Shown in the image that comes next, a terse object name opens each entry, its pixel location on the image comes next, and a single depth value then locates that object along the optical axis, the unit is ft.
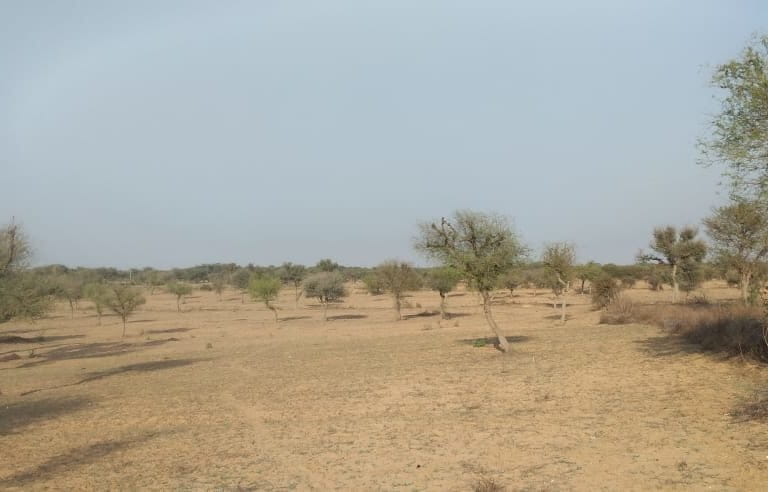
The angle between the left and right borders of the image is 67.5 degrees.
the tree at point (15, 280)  60.64
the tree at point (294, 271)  285.39
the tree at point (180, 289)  217.85
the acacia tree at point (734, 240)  84.43
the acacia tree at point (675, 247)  127.85
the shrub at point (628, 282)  228.24
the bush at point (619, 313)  100.58
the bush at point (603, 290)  135.64
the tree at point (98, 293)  155.05
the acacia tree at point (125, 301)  136.77
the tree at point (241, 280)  304.63
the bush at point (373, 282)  174.93
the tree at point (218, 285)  272.51
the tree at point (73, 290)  201.38
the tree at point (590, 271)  154.49
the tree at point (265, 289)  169.78
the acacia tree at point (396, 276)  161.09
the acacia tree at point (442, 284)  150.88
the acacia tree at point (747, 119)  34.04
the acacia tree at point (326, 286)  176.24
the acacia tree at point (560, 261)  124.36
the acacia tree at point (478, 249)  73.87
